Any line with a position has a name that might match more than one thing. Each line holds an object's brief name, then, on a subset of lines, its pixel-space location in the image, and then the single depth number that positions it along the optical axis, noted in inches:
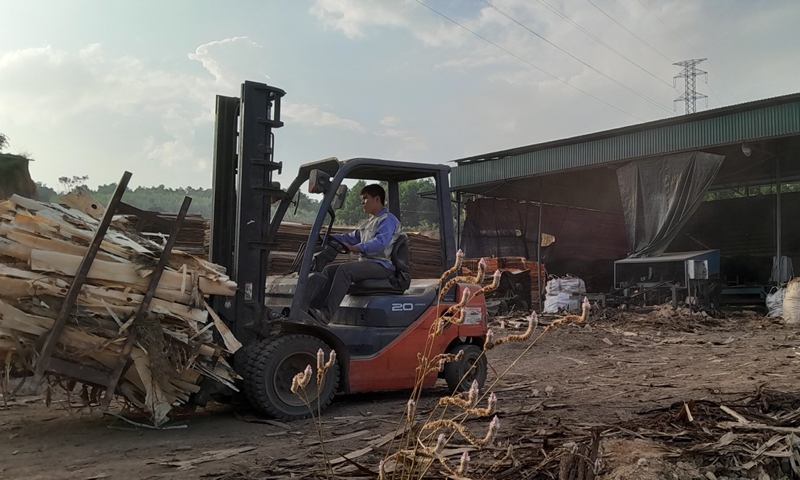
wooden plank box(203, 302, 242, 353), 212.8
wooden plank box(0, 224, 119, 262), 188.1
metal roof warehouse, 728.3
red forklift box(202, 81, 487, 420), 230.8
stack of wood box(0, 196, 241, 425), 183.6
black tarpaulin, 738.2
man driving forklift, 252.5
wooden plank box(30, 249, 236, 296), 186.7
